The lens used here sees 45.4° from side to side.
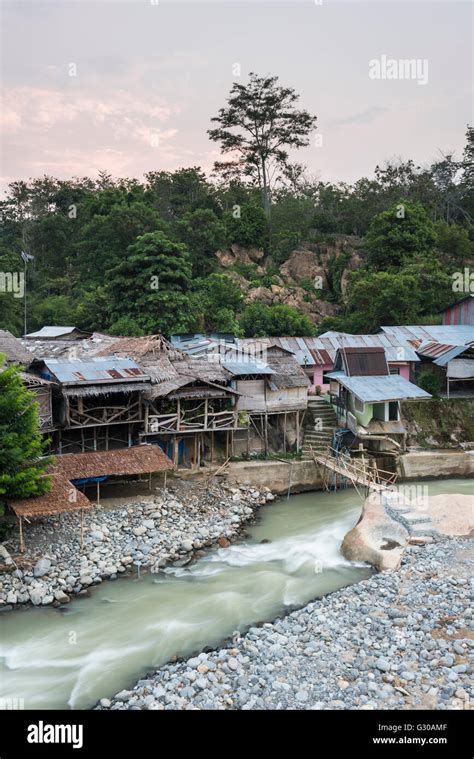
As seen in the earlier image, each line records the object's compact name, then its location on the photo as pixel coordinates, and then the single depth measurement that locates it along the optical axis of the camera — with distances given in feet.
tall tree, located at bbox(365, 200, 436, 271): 126.93
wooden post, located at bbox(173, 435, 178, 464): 74.49
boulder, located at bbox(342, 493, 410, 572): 55.01
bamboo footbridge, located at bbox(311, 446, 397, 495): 71.20
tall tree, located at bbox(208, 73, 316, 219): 148.77
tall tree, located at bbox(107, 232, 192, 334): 104.01
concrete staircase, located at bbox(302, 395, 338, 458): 84.69
